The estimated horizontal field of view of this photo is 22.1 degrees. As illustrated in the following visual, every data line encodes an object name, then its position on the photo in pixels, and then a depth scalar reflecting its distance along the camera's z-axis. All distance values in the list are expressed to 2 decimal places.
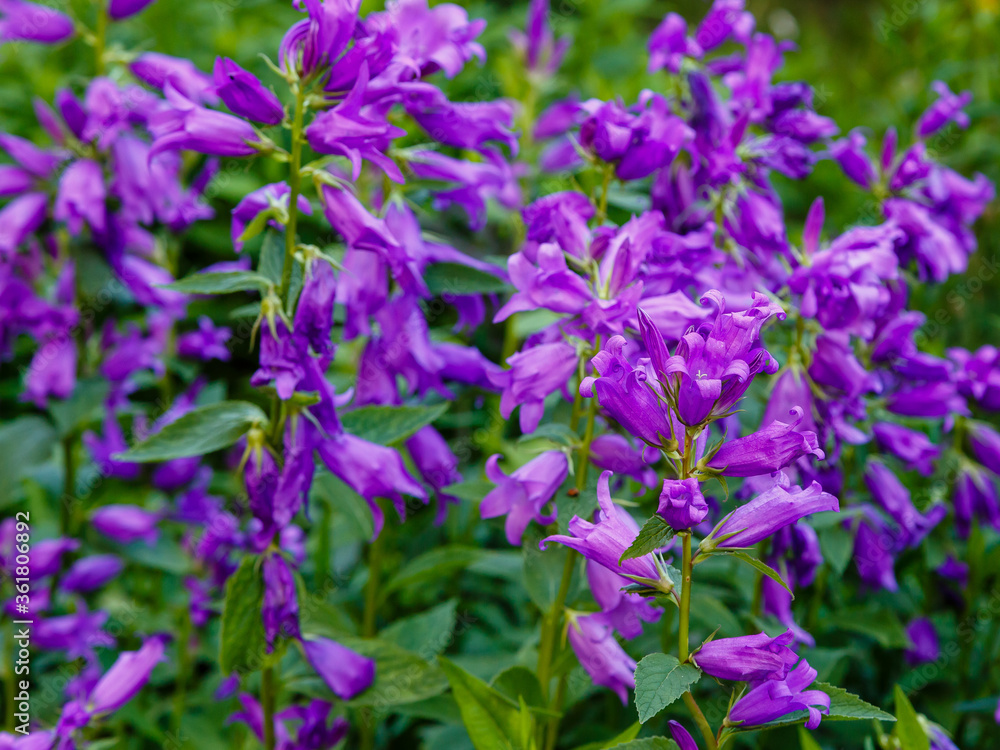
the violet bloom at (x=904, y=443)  1.22
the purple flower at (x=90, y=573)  1.35
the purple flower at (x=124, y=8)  1.33
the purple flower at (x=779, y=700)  1.01
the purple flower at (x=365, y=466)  1.13
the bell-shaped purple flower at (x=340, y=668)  1.17
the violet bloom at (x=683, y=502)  0.99
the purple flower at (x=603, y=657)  1.12
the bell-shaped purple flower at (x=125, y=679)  1.20
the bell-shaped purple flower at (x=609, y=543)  1.02
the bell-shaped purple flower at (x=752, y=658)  1.00
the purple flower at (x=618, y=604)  1.11
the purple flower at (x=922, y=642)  1.29
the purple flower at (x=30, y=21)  1.33
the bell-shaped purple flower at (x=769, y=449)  1.00
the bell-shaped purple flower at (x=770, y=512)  1.01
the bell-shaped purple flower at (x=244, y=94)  1.08
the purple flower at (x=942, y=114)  1.30
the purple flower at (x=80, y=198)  1.29
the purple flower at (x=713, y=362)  0.99
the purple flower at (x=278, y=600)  1.13
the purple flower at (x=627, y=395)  1.00
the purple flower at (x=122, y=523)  1.36
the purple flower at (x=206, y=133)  1.11
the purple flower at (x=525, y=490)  1.11
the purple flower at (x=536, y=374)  1.10
